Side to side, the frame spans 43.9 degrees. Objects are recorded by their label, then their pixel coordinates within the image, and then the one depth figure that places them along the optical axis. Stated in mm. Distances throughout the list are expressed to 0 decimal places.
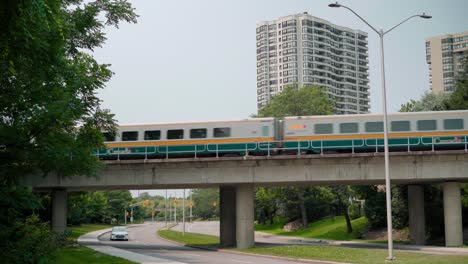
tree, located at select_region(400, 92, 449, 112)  68606
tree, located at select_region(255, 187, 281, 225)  65375
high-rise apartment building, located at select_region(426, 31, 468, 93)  184112
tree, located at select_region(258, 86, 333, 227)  77938
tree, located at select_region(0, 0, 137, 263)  13805
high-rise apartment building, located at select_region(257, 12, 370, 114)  193875
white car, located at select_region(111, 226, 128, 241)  54750
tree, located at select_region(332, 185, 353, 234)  62281
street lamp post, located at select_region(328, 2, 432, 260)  26156
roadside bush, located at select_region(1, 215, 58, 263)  17969
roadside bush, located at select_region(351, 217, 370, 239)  55750
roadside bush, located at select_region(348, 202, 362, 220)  69312
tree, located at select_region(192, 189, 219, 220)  140000
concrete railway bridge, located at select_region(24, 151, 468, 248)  36062
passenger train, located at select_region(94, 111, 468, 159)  38812
